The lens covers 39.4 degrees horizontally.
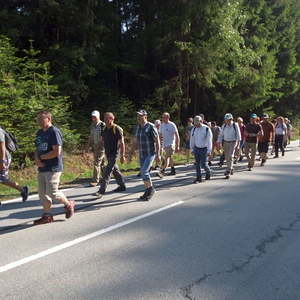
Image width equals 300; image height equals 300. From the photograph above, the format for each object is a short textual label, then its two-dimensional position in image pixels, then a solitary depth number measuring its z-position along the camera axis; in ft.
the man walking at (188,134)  52.75
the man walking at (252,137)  46.62
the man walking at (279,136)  60.86
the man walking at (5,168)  24.99
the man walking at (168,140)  43.04
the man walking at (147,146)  29.66
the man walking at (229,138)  40.91
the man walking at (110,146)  30.66
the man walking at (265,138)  50.43
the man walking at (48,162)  22.47
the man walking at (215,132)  55.26
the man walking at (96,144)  35.66
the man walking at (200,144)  37.78
